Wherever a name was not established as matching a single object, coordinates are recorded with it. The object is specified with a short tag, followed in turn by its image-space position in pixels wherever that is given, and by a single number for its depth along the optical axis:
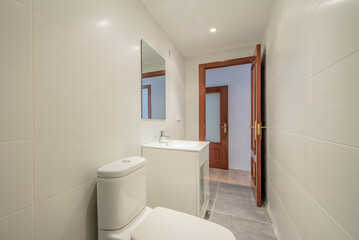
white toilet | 0.79
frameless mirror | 1.52
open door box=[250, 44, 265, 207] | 1.79
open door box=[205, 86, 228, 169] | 3.37
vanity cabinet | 1.31
